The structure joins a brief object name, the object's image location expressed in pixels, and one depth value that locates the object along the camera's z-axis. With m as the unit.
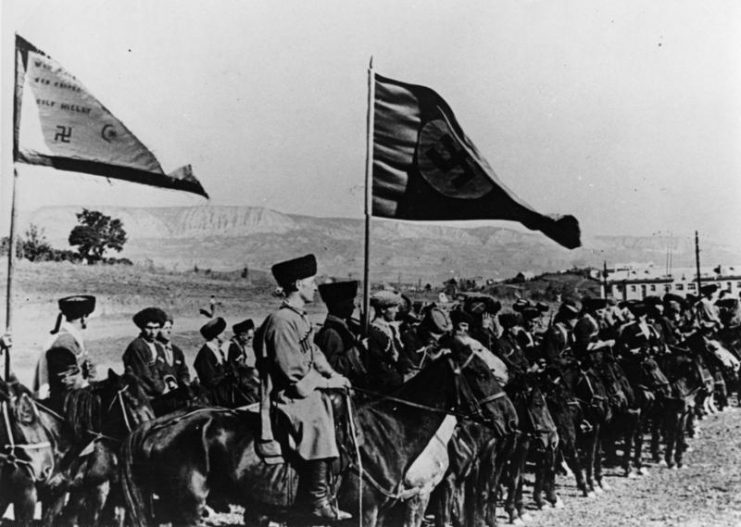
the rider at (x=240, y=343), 8.96
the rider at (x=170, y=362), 8.06
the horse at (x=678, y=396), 11.06
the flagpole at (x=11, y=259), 7.51
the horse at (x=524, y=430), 8.47
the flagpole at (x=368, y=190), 8.42
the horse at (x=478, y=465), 7.33
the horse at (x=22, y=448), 6.79
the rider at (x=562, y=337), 9.53
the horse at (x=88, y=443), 6.97
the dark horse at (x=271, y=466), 6.40
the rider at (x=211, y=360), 8.70
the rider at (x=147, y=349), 7.86
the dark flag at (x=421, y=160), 8.80
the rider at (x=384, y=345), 8.35
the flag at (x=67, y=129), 7.67
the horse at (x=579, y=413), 9.27
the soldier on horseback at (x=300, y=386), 6.32
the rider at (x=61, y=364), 7.17
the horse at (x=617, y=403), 10.14
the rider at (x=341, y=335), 8.20
